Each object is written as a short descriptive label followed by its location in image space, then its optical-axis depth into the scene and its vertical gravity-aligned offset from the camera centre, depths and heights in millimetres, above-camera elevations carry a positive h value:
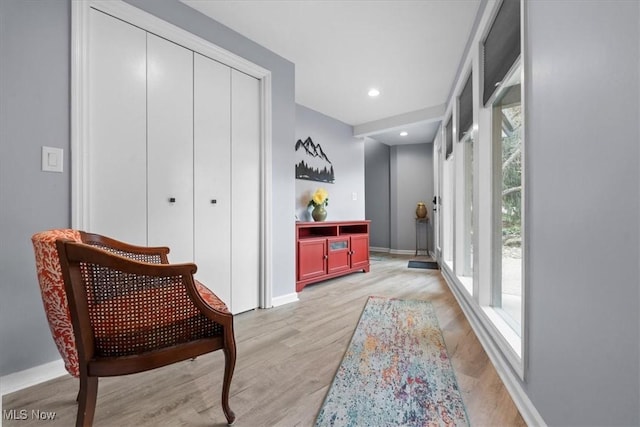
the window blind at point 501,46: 1390 +953
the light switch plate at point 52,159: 1416 +283
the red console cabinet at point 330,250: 3096 -459
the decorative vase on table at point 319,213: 3672 +5
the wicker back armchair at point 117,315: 894 -364
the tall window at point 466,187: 2652 +274
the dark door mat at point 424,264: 4324 -838
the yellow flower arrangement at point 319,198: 3691 +207
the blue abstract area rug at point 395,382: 1112 -820
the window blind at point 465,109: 2408 +981
